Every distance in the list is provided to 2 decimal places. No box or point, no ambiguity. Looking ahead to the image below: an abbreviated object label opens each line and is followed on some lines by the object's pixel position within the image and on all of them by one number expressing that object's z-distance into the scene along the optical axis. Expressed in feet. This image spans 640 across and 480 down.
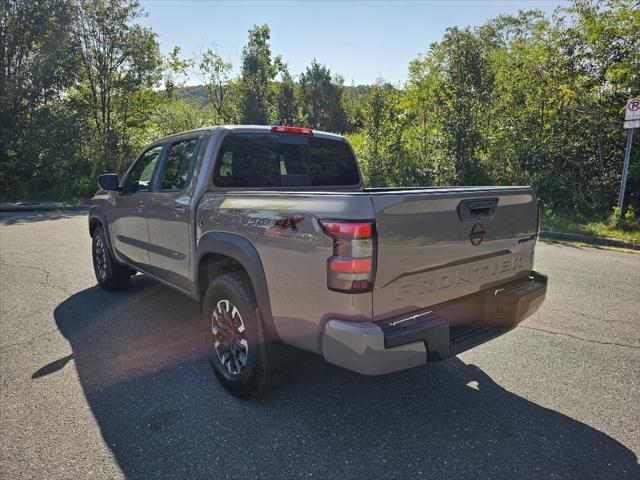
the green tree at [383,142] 46.50
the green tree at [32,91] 54.95
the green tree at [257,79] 95.96
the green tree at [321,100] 168.55
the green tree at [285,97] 126.91
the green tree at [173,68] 81.51
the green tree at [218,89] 98.84
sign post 27.85
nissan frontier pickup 7.16
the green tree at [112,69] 60.03
